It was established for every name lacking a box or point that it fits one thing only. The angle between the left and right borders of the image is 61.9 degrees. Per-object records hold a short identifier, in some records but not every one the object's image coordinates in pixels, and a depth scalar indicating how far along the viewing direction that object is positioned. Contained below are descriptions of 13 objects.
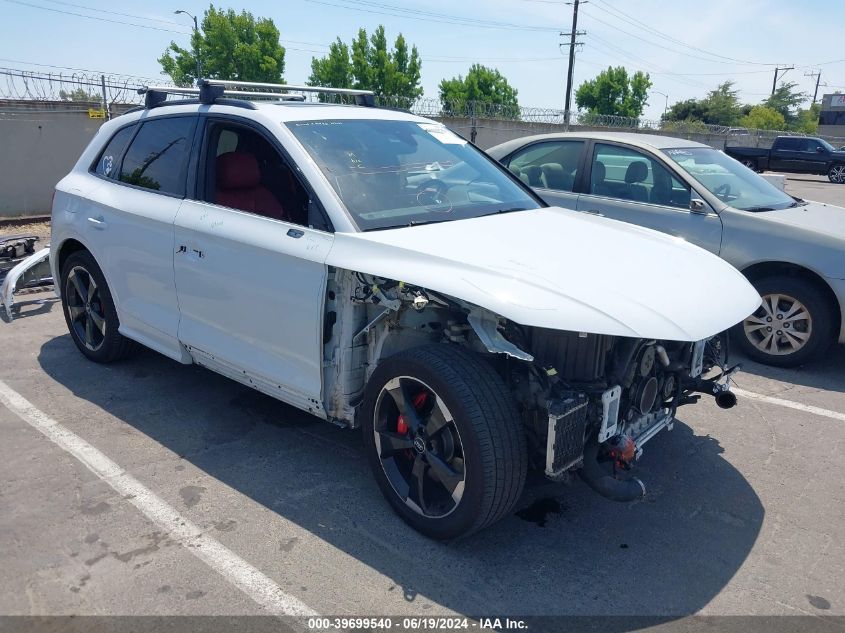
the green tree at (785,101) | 91.81
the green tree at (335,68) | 55.81
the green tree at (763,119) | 74.12
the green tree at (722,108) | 84.81
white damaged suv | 2.96
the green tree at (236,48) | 52.44
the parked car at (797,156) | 28.34
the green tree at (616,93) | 73.38
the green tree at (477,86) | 67.50
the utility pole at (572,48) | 46.12
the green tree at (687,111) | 86.29
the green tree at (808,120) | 80.81
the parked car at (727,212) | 5.50
